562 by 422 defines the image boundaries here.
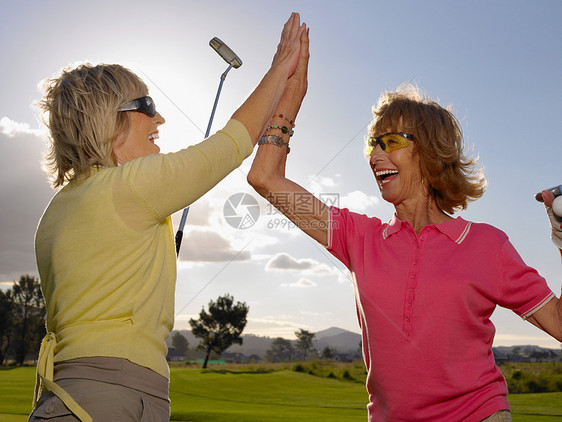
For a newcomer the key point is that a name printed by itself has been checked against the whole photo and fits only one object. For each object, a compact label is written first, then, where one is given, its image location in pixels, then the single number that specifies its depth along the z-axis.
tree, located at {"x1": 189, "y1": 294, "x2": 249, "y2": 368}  55.19
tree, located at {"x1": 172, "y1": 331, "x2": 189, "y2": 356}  90.31
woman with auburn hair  2.51
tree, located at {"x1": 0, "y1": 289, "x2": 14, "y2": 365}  47.19
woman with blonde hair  1.78
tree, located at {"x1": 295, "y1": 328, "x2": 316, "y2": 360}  69.44
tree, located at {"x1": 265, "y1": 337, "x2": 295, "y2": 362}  78.31
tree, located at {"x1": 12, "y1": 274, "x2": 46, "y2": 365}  48.16
